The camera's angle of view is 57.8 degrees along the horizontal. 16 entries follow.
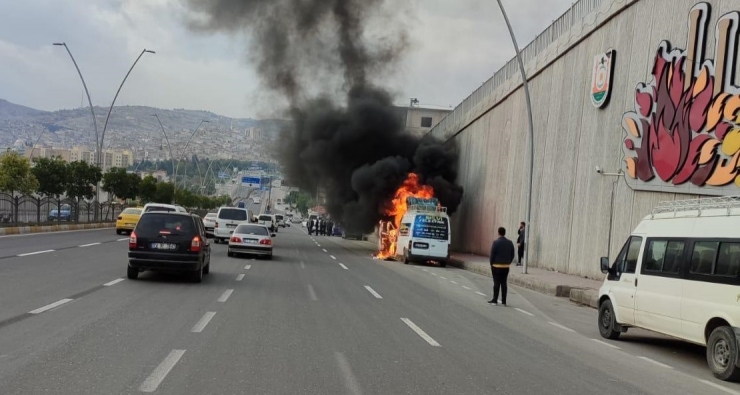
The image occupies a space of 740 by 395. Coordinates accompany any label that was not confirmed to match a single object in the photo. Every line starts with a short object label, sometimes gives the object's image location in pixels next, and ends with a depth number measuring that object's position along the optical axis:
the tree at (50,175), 41.91
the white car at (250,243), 24.91
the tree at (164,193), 67.00
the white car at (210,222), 39.03
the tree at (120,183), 53.47
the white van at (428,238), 29.75
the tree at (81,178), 44.06
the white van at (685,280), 8.16
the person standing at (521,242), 27.97
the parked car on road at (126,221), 35.56
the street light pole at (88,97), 35.68
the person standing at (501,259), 14.67
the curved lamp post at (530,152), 23.30
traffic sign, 89.25
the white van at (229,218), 33.38
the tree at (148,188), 59.38
